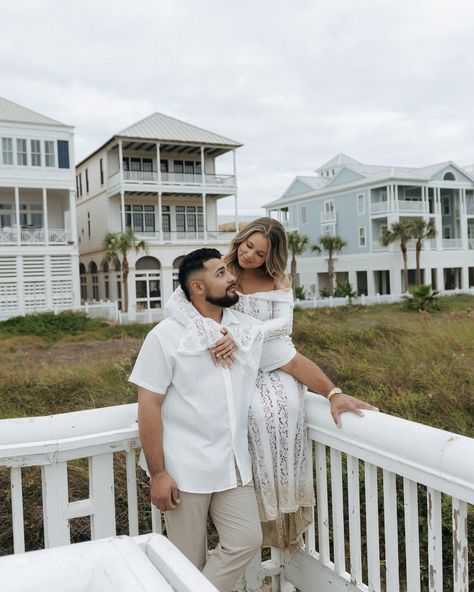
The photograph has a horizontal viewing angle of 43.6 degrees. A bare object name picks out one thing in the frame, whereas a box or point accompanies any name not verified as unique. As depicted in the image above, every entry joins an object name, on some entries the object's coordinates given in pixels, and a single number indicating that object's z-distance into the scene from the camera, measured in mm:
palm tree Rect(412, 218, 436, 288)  35094
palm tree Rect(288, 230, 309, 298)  34353
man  2240
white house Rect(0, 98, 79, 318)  26109
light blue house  37500
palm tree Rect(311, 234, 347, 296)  37238
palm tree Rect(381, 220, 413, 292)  35031
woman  2365
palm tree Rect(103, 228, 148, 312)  29250
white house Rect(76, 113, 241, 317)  31245
